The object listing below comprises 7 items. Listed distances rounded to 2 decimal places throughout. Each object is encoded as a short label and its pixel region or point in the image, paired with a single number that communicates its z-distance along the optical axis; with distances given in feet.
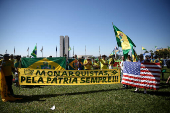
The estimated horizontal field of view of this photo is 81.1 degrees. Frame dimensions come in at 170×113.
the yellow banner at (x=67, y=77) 19.93
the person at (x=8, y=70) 16.25
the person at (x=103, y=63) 25.34
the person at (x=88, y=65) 24.94
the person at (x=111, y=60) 28.58
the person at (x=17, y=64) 24.27
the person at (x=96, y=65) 28.42
